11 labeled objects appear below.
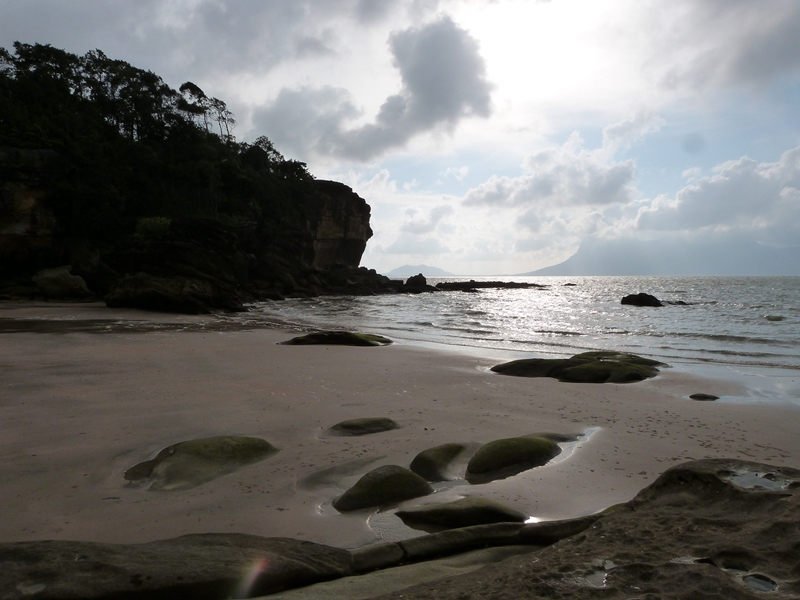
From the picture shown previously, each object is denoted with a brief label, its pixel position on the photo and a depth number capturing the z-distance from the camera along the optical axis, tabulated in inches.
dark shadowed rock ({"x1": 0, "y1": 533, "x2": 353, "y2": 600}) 75.0
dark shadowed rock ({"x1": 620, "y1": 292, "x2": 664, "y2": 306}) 1377.1
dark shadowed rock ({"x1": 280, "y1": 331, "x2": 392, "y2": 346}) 466.9
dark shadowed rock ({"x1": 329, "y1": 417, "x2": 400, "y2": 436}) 187.2
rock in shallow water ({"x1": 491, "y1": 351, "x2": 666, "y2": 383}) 312.2
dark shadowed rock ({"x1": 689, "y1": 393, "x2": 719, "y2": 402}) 265.3
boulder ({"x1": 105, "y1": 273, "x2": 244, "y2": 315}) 839.7
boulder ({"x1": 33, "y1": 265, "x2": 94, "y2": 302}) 993.5
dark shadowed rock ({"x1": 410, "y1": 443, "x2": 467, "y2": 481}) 148.4
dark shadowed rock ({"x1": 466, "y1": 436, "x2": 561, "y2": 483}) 149.5
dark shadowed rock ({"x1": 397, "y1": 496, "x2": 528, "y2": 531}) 112.2
